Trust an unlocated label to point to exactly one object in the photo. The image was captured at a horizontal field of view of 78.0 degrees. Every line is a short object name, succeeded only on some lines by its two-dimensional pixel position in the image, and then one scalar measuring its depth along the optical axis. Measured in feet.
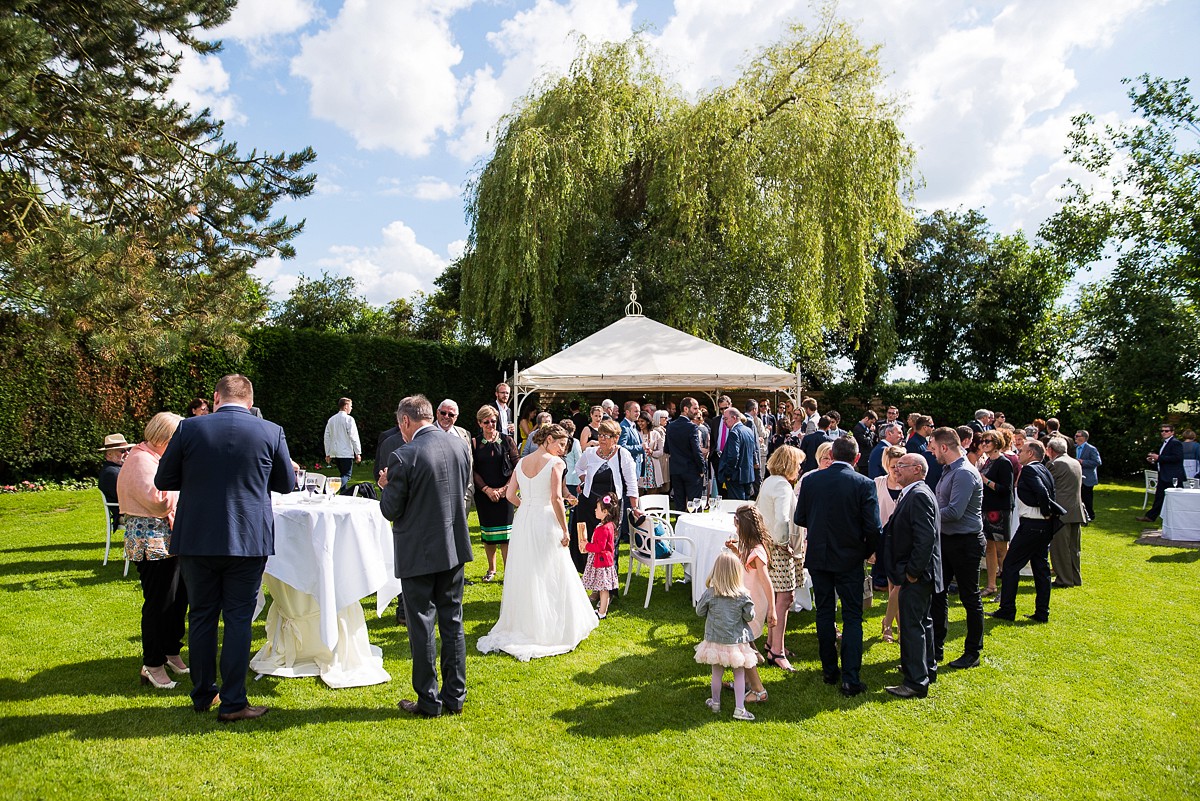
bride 17.83
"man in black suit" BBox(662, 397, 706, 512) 28.81
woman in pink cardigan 14.99
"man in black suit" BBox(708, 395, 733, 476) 32.22
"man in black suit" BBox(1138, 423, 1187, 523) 37.24
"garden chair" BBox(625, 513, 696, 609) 21.71
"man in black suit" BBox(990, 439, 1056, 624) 20.29
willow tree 51.37
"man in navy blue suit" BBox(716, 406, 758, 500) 31.35
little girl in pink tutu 13.96
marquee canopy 39.99
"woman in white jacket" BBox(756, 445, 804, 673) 17.11
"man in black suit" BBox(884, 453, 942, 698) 14.58
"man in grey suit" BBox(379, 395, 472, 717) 13.64
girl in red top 20.54
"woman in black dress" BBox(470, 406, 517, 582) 22.99
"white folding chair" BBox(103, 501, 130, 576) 24.45
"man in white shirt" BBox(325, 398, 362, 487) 39.88
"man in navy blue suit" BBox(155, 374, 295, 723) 12.91
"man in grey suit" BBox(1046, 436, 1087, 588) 23.61
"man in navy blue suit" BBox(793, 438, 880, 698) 14.98
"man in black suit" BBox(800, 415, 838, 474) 29.27
